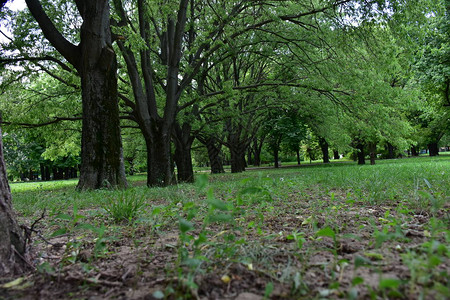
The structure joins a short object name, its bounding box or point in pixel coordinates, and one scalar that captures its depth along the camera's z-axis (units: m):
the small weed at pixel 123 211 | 2.74
